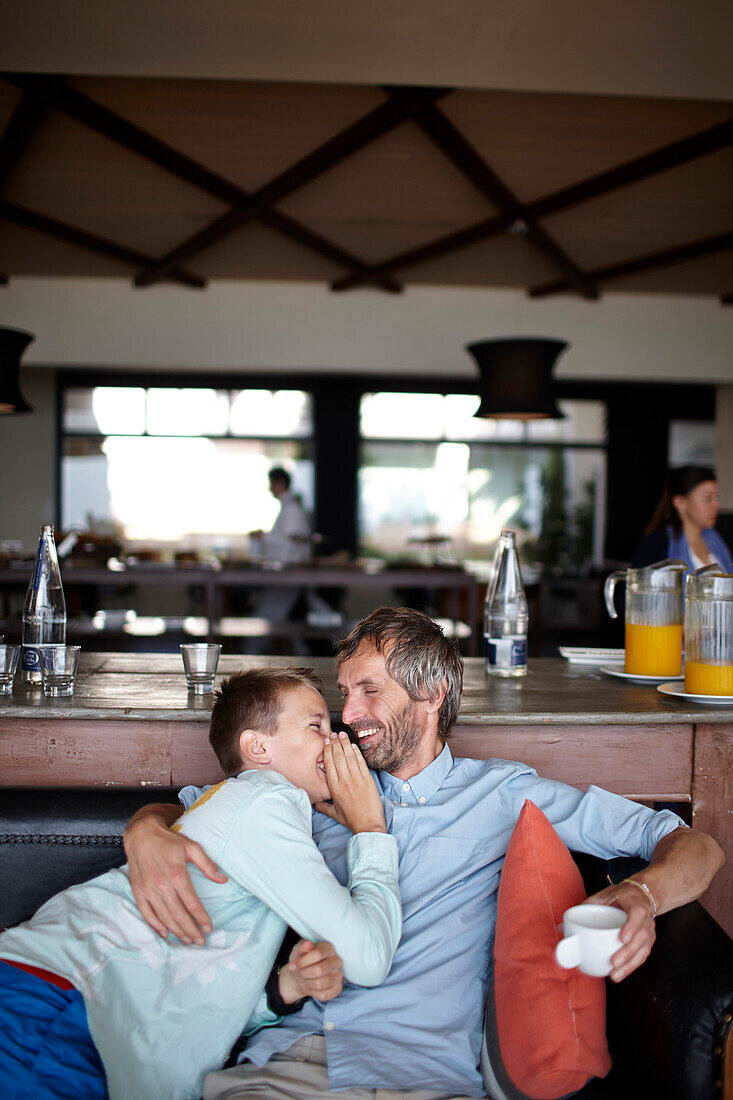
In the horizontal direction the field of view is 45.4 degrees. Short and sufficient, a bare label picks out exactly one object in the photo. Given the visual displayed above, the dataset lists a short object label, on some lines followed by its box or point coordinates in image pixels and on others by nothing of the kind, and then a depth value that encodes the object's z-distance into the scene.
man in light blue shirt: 1.29
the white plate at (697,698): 1.82
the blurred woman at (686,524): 3.60
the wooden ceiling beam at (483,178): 4.21
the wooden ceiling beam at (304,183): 4.13
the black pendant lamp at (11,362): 4.10
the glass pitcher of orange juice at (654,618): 2.04
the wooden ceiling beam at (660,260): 5.88
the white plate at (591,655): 2.41
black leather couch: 1.13
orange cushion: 1.21
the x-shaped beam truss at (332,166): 4.11
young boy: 1.22
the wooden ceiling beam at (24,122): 3.95
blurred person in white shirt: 6.88
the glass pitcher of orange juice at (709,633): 1.79
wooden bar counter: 1.74
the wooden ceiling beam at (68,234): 5.44
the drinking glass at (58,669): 1.80
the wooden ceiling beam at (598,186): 4.33
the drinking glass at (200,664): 1.84
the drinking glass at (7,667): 1.78
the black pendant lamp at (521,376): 4.24
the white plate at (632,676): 2.07
